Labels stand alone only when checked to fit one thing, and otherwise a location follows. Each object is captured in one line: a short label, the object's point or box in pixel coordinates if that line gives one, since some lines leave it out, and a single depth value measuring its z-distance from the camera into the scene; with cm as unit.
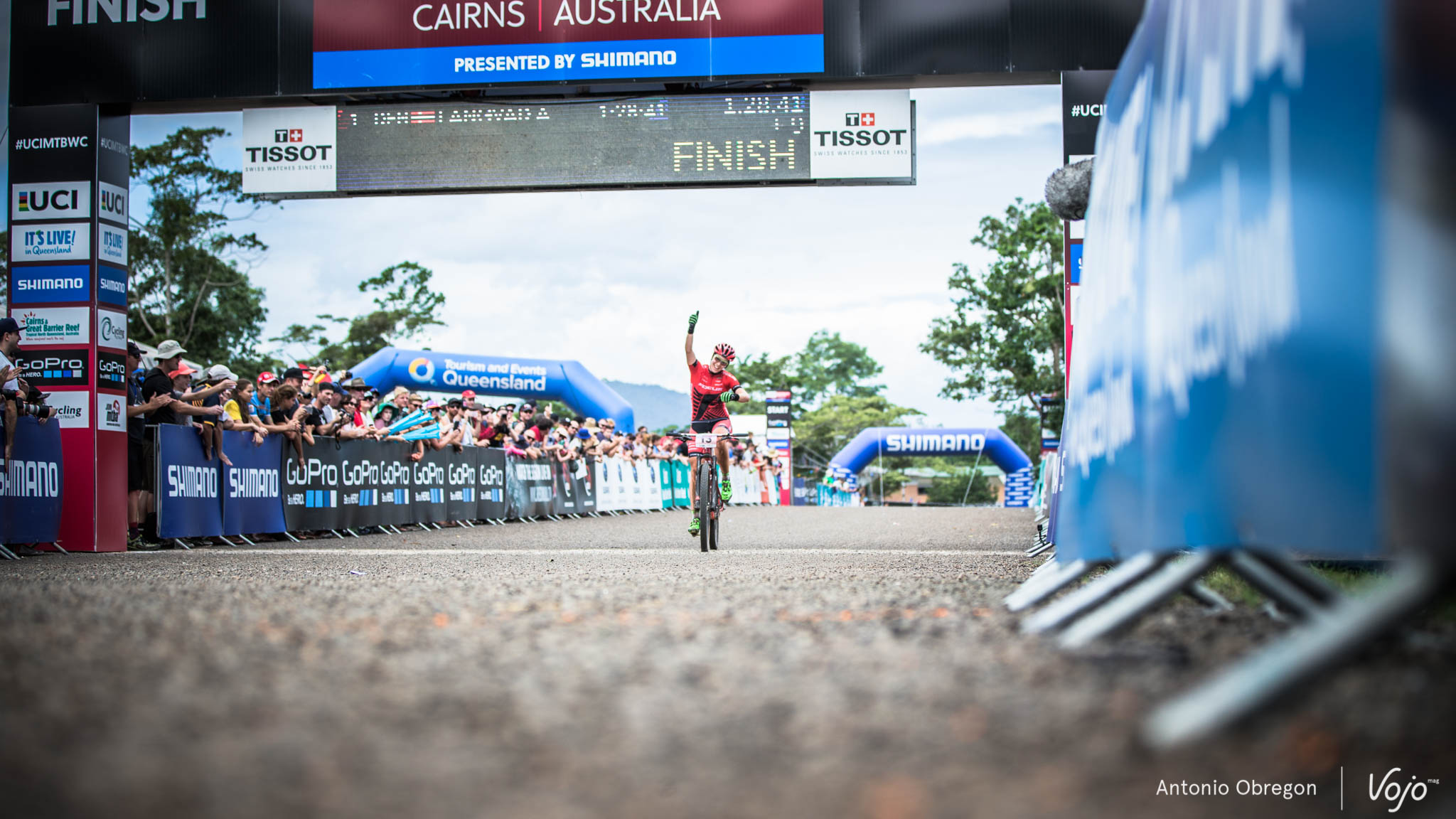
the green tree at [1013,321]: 4509
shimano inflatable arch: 4666
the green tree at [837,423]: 8550
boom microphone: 774
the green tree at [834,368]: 10481
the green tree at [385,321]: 4838
